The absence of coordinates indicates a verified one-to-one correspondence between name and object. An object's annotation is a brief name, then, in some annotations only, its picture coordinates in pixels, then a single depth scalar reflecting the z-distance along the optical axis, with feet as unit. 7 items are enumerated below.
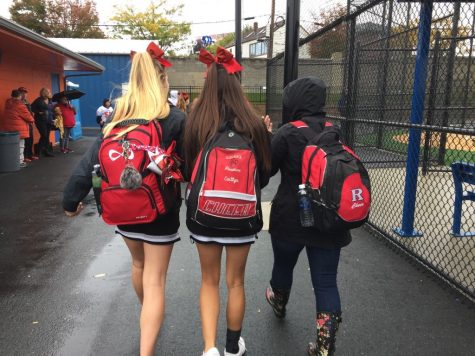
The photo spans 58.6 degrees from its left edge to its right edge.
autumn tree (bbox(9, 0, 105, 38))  131.54
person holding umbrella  42.73
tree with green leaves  136.26
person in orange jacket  31.73
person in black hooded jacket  7.95
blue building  64.85
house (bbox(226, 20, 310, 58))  140.05
